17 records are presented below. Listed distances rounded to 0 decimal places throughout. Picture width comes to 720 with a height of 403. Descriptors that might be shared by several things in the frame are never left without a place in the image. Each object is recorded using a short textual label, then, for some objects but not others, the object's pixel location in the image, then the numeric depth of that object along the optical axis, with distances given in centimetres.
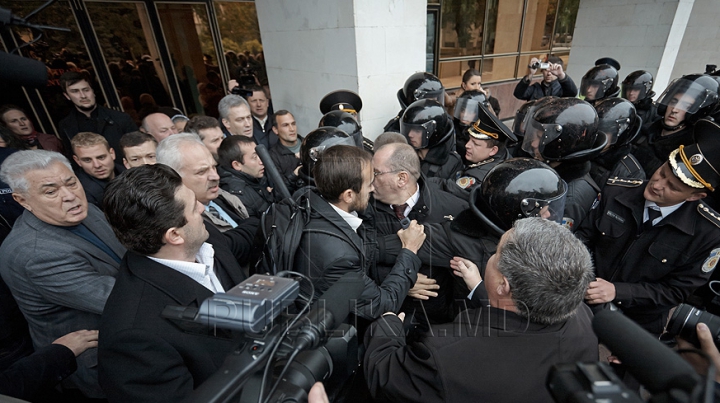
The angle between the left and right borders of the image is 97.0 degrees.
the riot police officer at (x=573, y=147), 230
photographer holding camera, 547
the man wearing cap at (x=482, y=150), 292
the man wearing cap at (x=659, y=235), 189
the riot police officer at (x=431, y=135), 336
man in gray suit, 164
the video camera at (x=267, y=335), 69
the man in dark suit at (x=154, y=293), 111
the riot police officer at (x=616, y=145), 284
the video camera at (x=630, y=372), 48
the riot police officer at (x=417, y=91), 438
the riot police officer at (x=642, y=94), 484
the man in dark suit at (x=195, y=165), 221
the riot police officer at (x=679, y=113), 370
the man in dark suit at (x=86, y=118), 388
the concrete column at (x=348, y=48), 415
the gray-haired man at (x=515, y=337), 107
